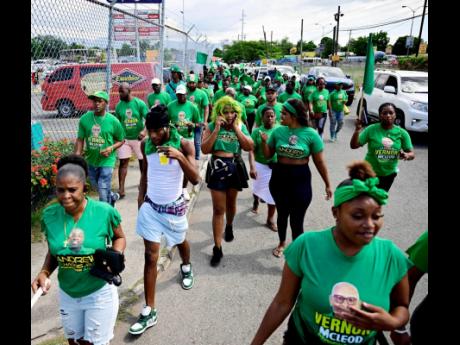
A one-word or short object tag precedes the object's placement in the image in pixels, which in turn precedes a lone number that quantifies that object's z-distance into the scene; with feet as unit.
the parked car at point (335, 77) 60.66
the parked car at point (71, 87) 24.63
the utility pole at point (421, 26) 113.91
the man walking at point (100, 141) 16.15
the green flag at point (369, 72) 13.73
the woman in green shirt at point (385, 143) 15.88
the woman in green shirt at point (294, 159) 13.34
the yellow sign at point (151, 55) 43.80
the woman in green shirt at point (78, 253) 7.70
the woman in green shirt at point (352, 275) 5.74
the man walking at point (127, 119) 21.67
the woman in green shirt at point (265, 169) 17.04
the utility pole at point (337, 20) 147.95
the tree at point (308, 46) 346.95
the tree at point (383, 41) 255.91
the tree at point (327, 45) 285.97
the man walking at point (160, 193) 10.77
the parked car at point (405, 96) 34.19
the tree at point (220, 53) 262.16
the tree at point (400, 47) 244.79
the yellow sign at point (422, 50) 123.68
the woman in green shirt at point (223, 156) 14.03
